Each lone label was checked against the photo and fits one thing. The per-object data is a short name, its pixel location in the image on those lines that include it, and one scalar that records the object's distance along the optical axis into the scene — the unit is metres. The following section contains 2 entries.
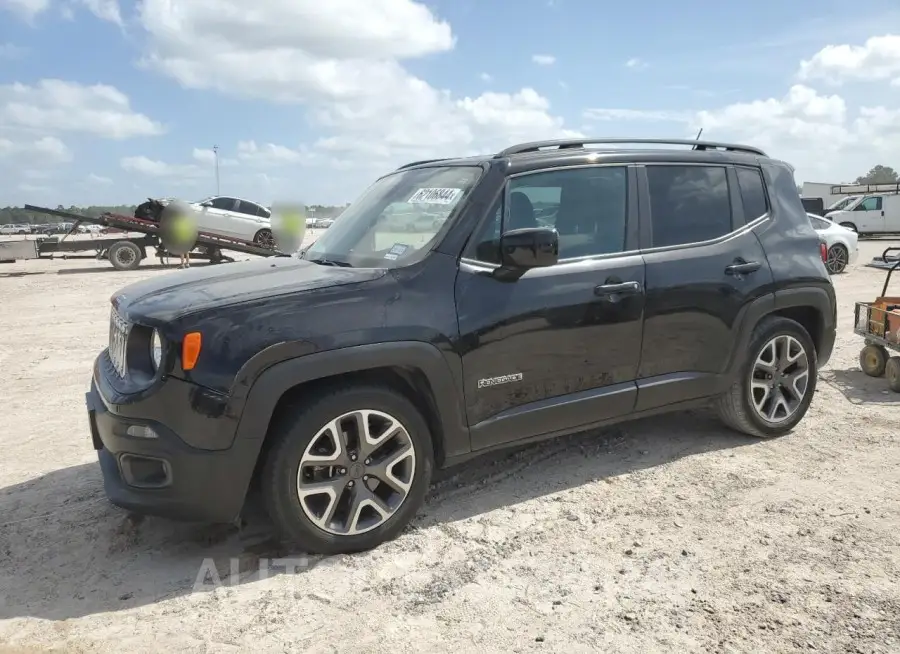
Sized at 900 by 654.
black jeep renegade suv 3.15
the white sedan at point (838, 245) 15.76
